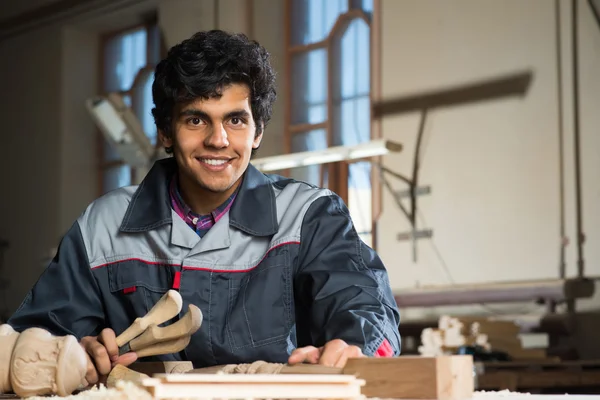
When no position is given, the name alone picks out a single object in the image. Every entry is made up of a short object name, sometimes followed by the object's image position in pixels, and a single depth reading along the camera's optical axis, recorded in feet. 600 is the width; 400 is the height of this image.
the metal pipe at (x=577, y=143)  12.82
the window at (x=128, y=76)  19.26
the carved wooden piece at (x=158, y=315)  4.19
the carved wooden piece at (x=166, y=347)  4.33
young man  5.48
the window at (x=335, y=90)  15.53
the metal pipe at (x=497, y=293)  12.84
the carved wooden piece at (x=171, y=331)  4.17
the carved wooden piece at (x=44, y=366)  4.04
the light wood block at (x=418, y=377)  3.35
